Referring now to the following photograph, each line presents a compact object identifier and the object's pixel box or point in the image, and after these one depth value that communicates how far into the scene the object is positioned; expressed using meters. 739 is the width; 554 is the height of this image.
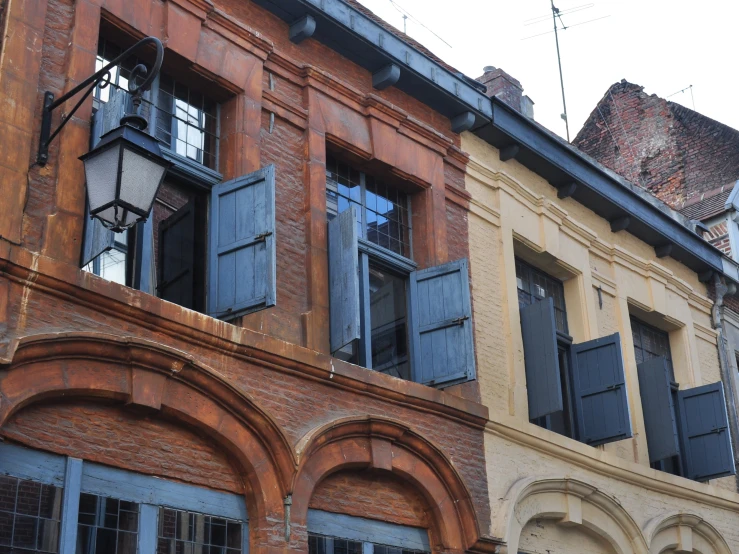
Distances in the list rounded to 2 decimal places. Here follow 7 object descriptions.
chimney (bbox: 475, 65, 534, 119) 15.66
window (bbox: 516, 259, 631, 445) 12.87
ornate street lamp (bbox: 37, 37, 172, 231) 7.54
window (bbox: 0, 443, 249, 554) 7.58
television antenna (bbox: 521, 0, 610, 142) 20.97
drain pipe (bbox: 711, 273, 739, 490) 16.47
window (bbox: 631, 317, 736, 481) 14.84
